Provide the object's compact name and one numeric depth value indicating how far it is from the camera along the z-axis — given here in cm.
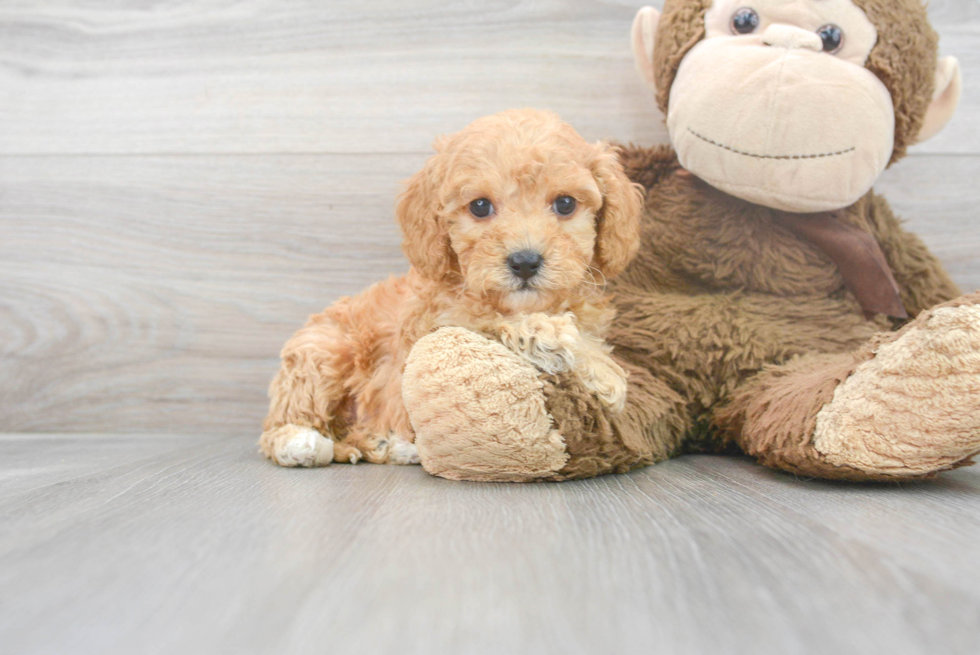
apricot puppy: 102
